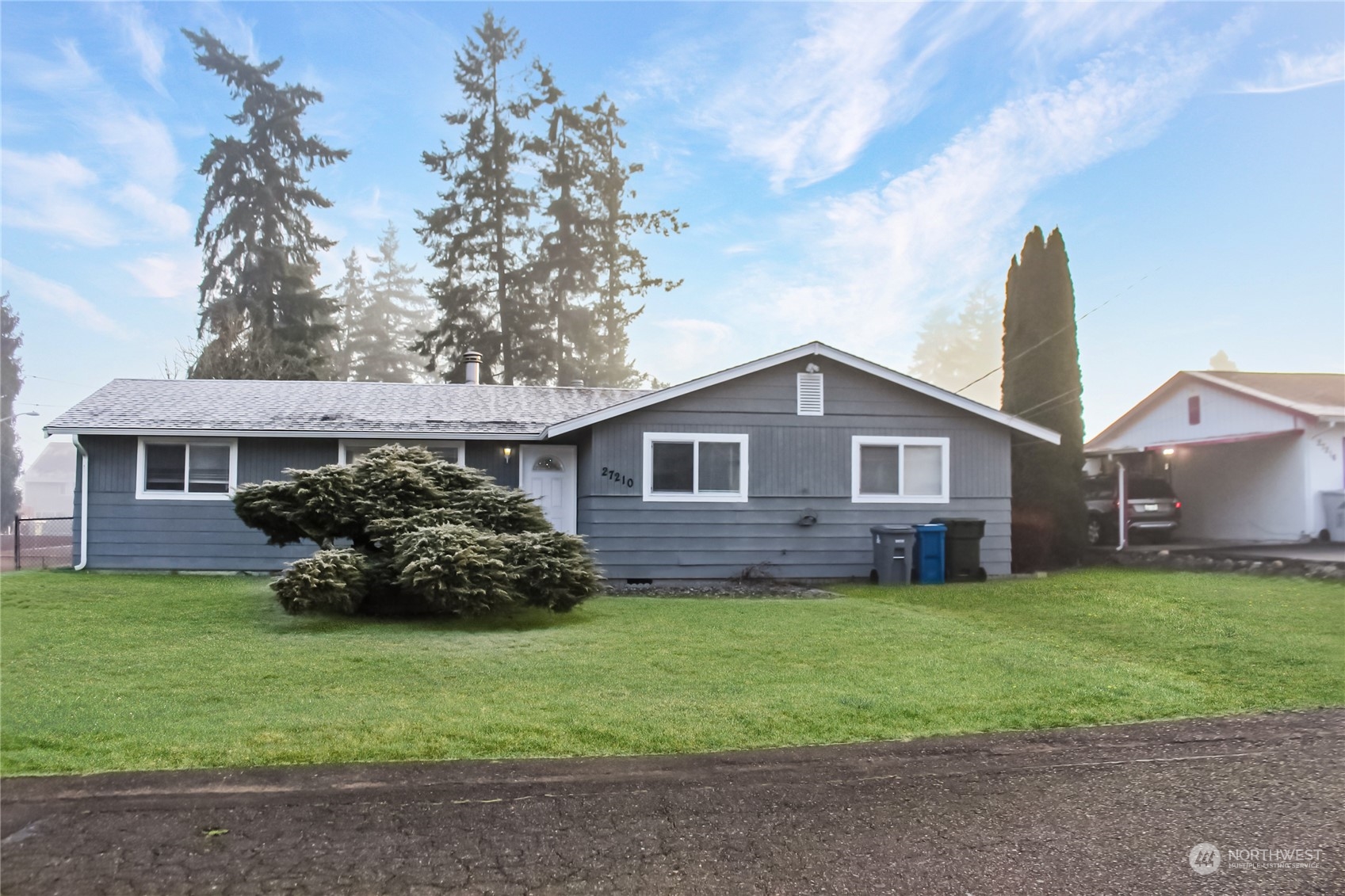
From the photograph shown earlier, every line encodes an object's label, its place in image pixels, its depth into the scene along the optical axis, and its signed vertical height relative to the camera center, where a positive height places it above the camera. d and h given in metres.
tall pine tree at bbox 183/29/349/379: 32.16 +10.08
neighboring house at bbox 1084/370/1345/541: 18.64 +0.86
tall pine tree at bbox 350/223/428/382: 48.28 +9.94
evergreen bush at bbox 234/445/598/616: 9.83 -0.72
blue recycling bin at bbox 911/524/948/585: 14.23 -1.17
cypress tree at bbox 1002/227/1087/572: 18.22 +1.90
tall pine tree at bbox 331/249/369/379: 47.06 +10.20
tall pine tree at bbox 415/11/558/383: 33.44 +10.04
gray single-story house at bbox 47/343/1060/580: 14.42 +0.31
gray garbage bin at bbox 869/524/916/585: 14.25 -1.21
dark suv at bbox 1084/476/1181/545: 20.88 -0.70
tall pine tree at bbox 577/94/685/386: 34.94 +9.63
